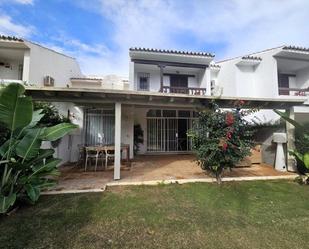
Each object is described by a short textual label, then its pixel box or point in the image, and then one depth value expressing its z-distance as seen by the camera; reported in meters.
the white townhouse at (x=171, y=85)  12.14
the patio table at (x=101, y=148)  9.11
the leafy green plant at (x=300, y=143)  7.76
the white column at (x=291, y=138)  9.13
